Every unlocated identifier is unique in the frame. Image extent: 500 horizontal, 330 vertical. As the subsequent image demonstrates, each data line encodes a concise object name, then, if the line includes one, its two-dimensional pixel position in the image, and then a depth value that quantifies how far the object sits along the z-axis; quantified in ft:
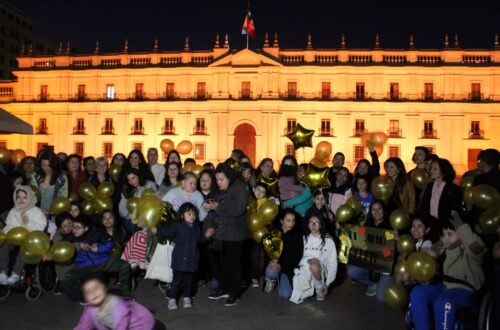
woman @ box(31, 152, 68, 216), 25.48
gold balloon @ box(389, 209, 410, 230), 20.76
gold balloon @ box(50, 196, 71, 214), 23.79
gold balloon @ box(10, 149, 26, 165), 32.91
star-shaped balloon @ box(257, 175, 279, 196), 26.43
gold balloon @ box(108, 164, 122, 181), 28.68
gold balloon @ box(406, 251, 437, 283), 16.63
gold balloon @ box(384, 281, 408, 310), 17.67
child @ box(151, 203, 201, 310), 20.07
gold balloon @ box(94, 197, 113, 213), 25.36
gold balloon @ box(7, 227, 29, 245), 20.86
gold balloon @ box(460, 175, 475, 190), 23.67
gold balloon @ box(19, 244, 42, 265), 20.63
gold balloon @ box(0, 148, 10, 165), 29.80
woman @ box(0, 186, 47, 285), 21.35
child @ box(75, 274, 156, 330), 12.70
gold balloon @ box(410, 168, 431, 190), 24.62
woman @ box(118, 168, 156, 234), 26.18
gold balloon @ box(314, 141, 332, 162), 38.86
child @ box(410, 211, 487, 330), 15.34
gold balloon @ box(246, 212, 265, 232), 23.02
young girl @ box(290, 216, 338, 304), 21.53
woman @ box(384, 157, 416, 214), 24.52
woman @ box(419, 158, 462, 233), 21.20
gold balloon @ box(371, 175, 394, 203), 25.00
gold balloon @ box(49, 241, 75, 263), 20.77
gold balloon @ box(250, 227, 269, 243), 23.22
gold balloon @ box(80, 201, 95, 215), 25.14
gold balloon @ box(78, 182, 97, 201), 26.00
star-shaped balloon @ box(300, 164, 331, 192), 27.30
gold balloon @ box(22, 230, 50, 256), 20.59
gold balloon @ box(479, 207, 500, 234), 17.78
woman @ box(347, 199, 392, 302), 22.70
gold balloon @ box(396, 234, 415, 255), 19.40
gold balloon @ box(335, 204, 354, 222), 24.43
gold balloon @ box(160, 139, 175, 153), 47.49
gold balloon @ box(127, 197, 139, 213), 24.72
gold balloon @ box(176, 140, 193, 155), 53.01
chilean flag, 123.75
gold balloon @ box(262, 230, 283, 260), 22.41
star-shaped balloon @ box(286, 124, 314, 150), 38.29
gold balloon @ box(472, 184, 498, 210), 18.43
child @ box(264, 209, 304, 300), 21.98
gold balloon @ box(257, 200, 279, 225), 23.52
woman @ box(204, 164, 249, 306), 21.40
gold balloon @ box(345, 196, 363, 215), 25.11
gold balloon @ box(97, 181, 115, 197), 26.25
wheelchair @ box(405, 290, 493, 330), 13.76
